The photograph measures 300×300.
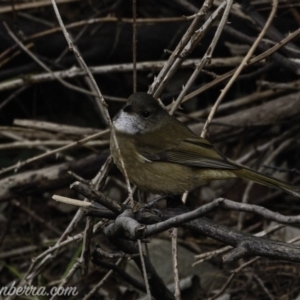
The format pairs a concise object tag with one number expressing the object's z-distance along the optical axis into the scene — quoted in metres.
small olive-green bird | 9.68
